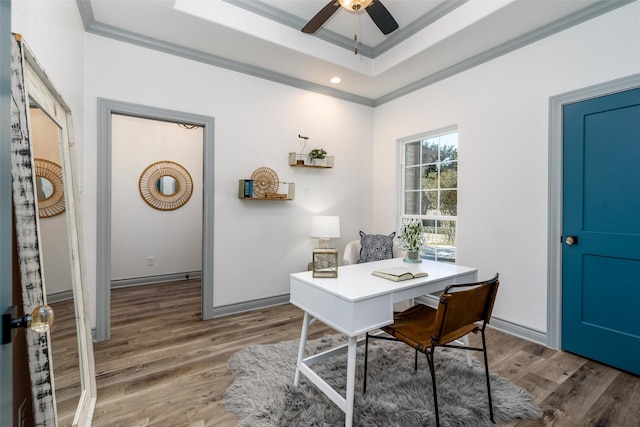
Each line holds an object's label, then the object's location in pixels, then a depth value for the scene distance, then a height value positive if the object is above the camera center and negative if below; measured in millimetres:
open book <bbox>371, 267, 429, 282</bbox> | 1907 -426
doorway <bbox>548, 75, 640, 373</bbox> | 2338 -287
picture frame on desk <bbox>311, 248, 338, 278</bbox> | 1926 -349
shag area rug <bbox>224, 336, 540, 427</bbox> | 1750 -1185
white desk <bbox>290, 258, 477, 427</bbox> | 1589 -518
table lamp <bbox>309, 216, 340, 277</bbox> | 1951 -265
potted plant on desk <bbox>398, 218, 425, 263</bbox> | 2389 -267
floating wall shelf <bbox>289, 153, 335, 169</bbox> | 3727 +574
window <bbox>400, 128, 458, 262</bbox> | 3590 +235
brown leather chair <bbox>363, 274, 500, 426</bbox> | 1570 -653
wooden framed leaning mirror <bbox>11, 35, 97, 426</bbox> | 1026 -147
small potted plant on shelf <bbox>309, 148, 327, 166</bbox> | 3811 +639
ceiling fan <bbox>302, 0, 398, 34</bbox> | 2174 +1434
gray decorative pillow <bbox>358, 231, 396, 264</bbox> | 3518 -470
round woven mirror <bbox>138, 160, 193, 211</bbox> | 4730 +366
